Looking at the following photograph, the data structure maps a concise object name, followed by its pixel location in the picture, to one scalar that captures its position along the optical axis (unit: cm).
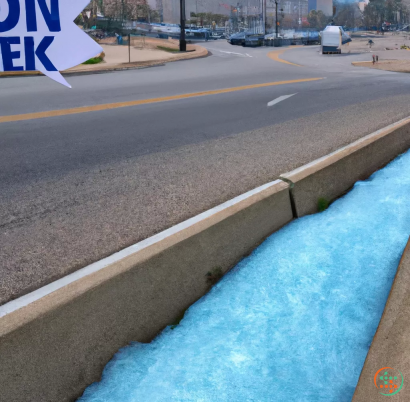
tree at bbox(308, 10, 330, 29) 3646
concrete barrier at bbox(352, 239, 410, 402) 288
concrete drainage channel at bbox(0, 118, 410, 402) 294
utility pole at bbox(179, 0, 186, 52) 3566
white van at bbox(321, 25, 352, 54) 3822
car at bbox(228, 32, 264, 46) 4691
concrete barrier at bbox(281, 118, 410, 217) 574
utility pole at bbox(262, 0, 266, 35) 4663
